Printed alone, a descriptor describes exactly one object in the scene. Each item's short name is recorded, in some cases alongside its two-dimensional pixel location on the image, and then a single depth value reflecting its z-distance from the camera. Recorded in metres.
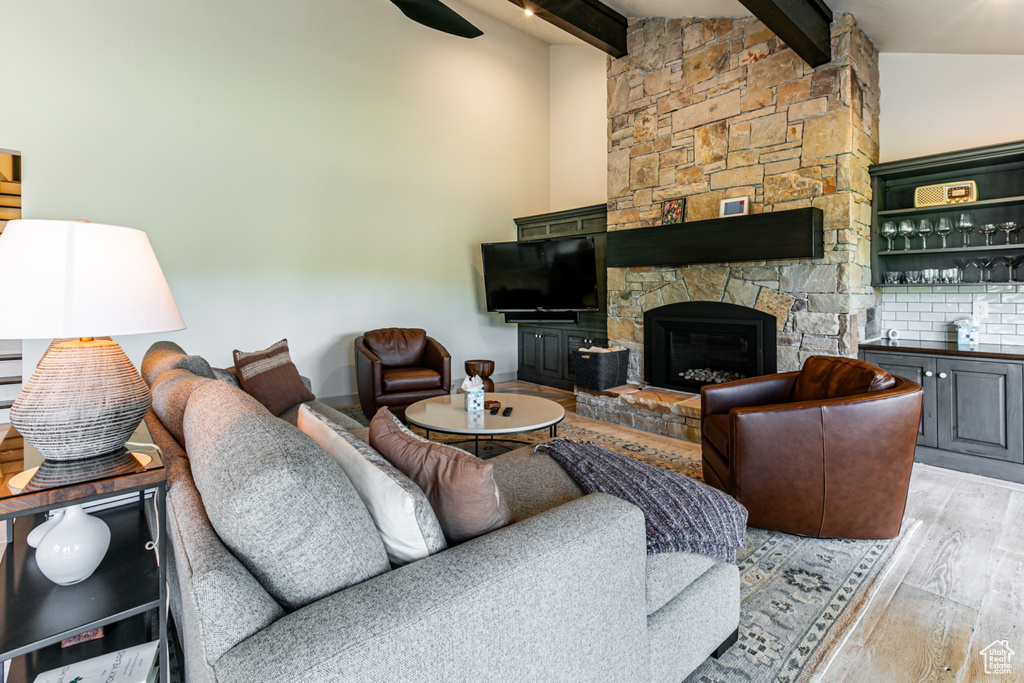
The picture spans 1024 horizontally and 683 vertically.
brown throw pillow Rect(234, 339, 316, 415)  3.07
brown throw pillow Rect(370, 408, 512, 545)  1.19
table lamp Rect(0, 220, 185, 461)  1.16
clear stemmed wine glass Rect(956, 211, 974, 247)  3.36
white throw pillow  1.07
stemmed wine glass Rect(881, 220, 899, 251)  3.70
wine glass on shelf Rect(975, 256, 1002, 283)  3.40
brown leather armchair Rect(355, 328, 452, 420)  4.38
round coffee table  2.84
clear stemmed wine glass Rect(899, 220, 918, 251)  3.62
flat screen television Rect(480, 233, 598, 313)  5.39
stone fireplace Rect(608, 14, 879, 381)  3.53
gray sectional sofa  0.83
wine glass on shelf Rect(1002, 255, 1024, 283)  3.31
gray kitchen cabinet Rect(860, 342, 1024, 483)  3.01
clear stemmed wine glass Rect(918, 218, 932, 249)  3.60
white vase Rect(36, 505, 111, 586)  1.24
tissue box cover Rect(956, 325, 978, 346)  3.42
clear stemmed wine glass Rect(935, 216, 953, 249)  3.45
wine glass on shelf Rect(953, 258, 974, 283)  3.51
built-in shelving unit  3.28
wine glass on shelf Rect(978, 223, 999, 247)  3.28
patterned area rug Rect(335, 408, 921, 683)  1.61
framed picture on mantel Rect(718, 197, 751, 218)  3.99
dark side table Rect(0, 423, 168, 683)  1.13
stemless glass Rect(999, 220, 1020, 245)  3.22
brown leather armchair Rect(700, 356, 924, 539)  2.24
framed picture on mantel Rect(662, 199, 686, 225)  4.40
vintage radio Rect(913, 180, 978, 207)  3.36
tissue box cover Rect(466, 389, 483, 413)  3.19
